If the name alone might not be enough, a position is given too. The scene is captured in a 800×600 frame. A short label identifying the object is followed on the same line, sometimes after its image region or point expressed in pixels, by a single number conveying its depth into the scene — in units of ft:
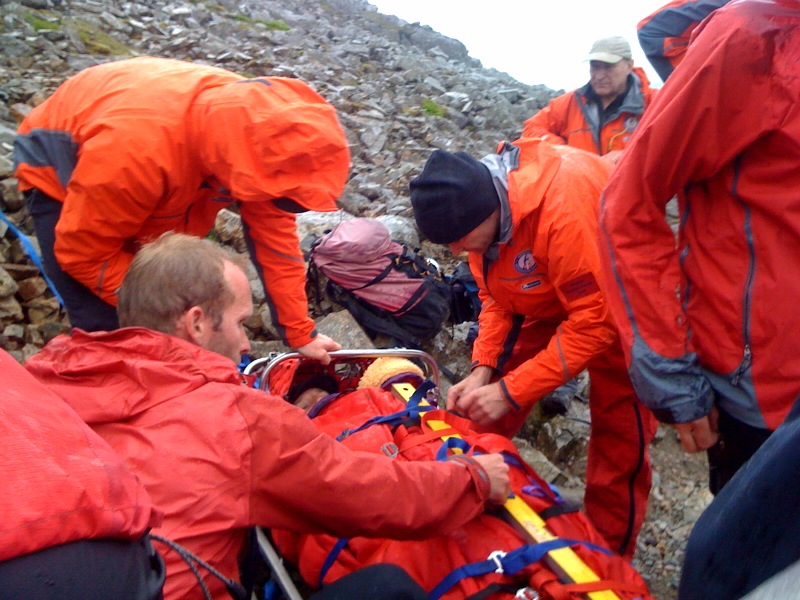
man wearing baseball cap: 17.46
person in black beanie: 8.89
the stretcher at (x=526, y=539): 6.43
